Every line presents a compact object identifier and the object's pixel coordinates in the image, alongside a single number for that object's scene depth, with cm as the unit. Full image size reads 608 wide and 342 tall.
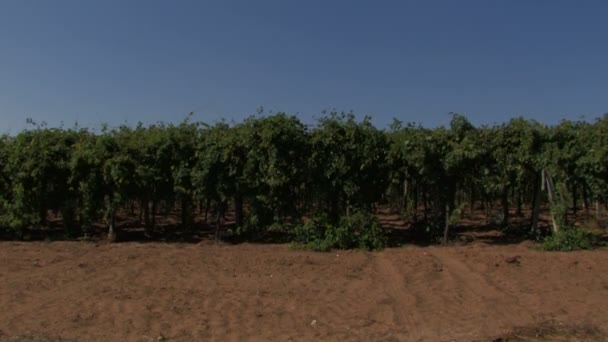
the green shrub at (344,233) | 1143
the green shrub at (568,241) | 1105
